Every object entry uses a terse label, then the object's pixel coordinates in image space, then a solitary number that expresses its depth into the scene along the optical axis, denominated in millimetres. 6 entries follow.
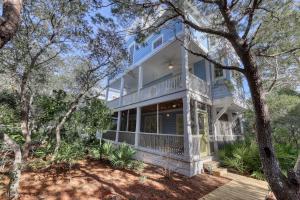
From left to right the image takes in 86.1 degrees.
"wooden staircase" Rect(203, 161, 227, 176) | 7815
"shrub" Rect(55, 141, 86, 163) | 7208
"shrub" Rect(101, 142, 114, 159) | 9817
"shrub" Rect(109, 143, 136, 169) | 8250
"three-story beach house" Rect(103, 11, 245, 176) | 8188
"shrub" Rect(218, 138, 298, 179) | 7824
